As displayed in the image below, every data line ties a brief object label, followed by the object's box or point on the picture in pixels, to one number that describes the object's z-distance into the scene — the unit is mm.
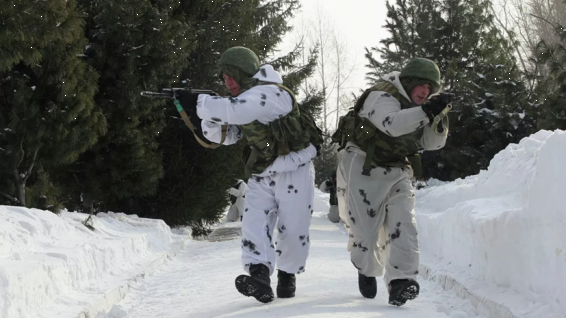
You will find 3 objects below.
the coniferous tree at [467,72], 18344
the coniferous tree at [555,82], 14234
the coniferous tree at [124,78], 11625
